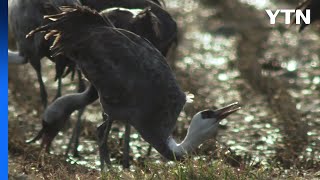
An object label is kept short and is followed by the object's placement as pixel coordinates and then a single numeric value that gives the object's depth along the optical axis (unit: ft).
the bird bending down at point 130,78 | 49.90
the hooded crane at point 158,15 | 57.67
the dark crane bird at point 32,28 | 57.06
